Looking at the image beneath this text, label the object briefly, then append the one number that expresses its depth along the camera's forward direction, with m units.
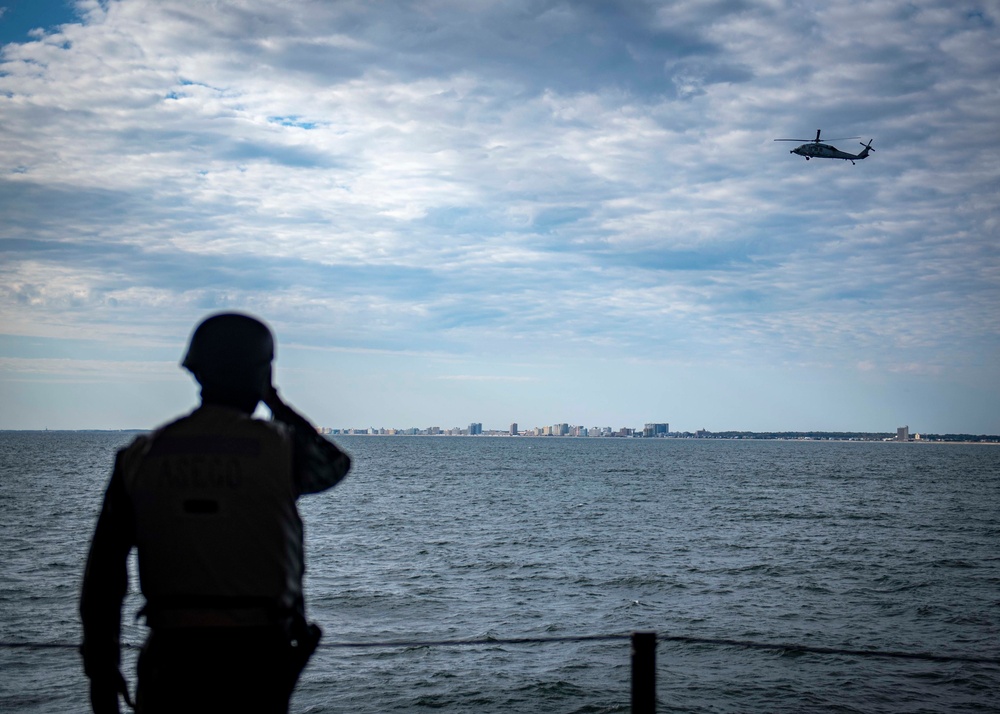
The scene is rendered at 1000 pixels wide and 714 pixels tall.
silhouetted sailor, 2.65
